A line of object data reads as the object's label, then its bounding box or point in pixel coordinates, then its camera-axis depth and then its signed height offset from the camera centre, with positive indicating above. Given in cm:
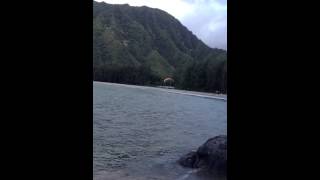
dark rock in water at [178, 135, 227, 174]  836 -208
